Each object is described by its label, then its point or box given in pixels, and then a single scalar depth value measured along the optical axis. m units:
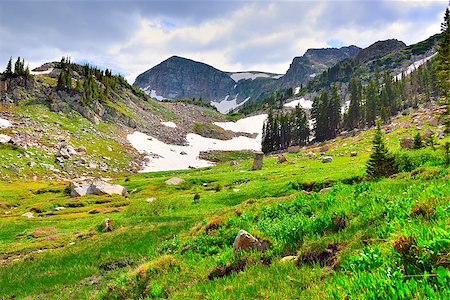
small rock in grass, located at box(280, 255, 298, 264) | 7.70
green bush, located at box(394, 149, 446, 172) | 24.44
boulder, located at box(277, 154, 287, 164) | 75.61
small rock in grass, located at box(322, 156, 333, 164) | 59.91
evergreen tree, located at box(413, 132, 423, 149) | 36.59
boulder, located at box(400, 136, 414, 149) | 49.31
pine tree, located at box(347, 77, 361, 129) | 136.66
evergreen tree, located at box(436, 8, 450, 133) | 37.06
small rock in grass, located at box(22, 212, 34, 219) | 42.60
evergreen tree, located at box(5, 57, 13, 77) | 121.16
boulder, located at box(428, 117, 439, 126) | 75.06
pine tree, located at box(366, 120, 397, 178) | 23.83
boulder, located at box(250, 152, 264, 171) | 67.44
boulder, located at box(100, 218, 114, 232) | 28.08
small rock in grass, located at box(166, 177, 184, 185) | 58.81
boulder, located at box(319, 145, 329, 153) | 85.97
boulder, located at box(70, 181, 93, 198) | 56.57
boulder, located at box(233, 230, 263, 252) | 9.44
